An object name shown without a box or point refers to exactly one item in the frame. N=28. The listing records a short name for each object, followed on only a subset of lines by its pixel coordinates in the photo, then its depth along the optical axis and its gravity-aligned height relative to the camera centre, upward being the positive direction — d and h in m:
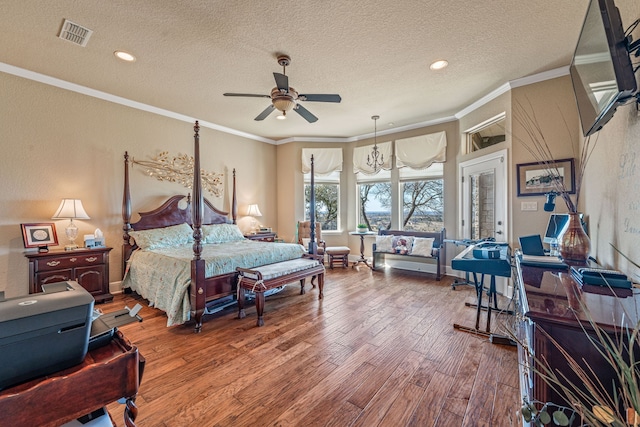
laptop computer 2.33 -0.28
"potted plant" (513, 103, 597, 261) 1.91 +0.55
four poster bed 2.87 -0.53
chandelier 5.66 +1.22
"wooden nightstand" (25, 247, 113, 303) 3.15 -0.68
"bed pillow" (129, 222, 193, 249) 3.87 -0.34
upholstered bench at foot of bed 2.98 -0.76
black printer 0.74 -0.35
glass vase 1.90 -0.21
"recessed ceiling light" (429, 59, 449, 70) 3.10 +1.75
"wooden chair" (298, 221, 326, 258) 5.84 -0.43
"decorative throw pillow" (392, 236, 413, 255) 5.10 -0.59
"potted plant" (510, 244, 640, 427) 0.54 -0.43
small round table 5.74 -0.69
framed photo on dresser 3.21 -0.26
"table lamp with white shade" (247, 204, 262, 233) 5.78 +0.01
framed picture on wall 3.25 +0.46
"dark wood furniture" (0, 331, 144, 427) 0.74 -0.53
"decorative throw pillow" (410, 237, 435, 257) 4.87 -0.61
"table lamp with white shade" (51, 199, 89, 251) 3.35 +0.00
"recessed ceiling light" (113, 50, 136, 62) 2.89 +1.74
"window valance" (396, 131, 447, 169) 5.06 +1.24
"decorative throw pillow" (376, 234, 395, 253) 5.33 -0.59
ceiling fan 2.75 +1.24
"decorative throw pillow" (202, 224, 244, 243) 4.59 -0.35
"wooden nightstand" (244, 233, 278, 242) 5.41 -0.47
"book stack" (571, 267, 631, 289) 1.34 -0.33
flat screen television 1.22 +0.77
